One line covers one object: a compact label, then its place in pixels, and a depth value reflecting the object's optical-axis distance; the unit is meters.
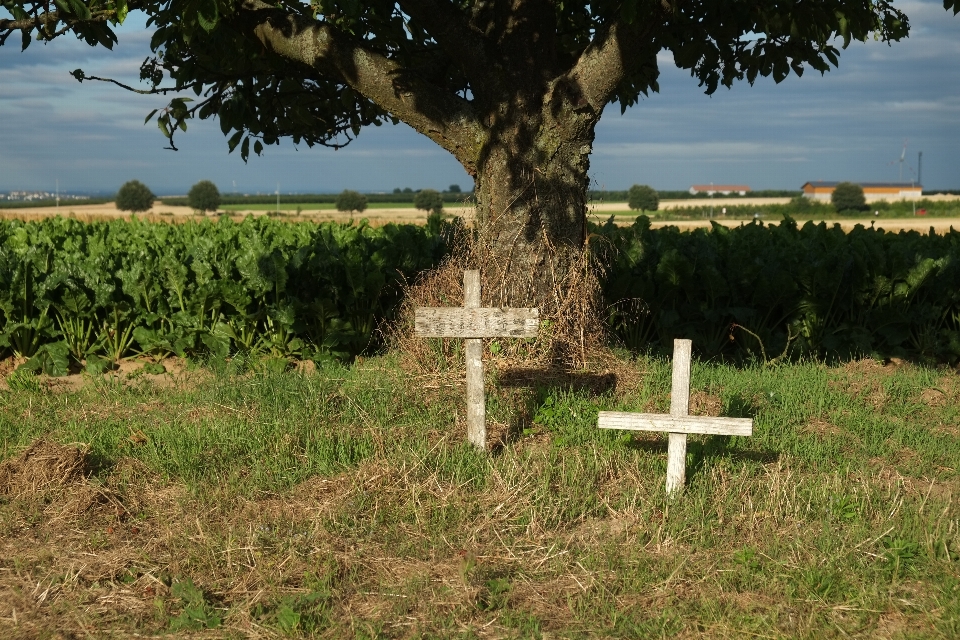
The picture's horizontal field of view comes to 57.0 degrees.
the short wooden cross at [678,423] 4.95
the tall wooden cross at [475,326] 5.56
